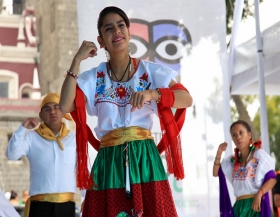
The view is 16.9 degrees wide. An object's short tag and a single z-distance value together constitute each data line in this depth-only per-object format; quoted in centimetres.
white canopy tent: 856
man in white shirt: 617
